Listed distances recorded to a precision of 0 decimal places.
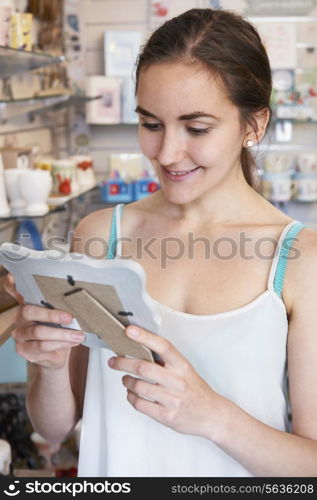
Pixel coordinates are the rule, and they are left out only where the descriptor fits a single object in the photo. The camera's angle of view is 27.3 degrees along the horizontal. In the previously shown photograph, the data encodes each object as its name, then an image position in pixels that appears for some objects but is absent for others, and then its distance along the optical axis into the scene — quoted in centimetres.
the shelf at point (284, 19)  369
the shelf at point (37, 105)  257
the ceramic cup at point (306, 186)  365
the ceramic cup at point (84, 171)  318
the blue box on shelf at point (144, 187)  346
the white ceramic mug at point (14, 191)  212
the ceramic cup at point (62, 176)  276
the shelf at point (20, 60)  201
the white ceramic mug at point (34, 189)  213
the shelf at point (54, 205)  209
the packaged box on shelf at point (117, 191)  352
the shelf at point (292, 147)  387
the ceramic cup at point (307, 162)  363
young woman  102
